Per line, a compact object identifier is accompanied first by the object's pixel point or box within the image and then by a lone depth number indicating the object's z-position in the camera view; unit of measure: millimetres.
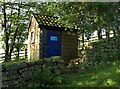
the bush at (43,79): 3992
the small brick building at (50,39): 7254
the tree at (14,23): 10348
